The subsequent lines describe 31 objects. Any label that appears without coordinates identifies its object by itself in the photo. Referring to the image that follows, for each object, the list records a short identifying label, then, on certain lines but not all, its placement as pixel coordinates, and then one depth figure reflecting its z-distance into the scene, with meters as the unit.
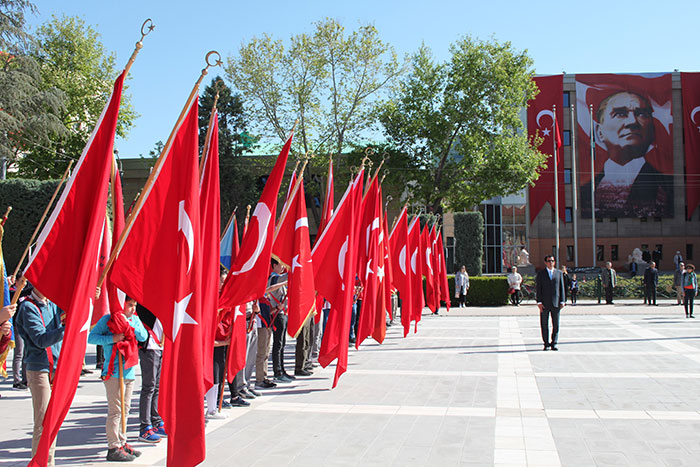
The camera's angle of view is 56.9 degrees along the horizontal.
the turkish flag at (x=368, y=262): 11.88
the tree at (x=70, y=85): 41.19
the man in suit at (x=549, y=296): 14.20
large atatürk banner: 56.06
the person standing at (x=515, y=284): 29.33
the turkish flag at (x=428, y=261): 21.22
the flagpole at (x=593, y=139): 48.38
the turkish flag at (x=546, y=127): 55.34
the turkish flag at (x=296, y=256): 9.67
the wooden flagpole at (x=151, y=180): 5.36
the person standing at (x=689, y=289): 21.81
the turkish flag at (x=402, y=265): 16.16
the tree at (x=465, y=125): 40.66
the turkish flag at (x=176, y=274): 5.24
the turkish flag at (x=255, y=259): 7.69
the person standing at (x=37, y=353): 5.92
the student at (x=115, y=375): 6.41
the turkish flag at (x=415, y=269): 18.14
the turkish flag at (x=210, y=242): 5.87
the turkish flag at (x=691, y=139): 56.56
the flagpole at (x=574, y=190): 45.90
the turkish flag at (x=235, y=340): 8.20
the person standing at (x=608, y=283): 29.17
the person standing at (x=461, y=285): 29.30
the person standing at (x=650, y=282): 27.09
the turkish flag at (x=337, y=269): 10.35
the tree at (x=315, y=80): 41.41
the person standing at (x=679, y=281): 24.93
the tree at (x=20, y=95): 25.33
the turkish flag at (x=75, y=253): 4.68
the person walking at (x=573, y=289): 29.17
